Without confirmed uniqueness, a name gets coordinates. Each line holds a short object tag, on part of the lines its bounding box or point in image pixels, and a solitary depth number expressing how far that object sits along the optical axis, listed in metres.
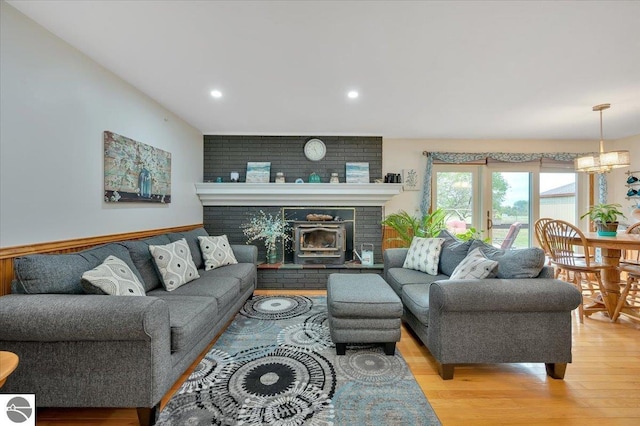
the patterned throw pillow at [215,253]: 3.11
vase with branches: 4.22
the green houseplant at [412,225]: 3.92
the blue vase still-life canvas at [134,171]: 2.38
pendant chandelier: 2.98
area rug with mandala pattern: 1.52
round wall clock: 4.38
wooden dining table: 2.74
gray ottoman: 2.07
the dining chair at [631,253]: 3.13
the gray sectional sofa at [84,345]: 1.33
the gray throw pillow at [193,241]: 3.02
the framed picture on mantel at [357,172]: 4.35
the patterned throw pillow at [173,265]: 2.35
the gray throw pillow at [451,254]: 2.71
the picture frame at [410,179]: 4.57
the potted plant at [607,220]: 3.08
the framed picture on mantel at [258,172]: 4.32
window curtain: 4.51
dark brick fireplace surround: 4.40
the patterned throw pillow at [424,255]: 2.92
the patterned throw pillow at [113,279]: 1.59
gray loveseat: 1.76
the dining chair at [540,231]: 3.27
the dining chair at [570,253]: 2.89
